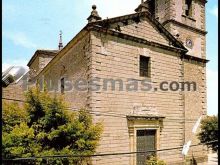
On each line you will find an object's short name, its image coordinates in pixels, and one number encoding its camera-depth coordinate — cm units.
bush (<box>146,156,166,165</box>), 1298
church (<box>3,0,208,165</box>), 1254
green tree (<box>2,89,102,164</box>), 901
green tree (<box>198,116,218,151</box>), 1620
